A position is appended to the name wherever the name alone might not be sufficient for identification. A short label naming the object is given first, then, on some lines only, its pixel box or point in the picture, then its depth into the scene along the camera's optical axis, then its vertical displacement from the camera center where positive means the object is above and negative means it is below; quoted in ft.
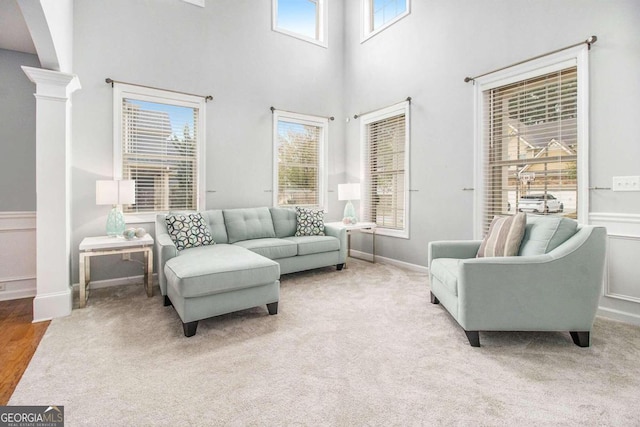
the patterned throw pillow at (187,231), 11.27 -0.79
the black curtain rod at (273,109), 15.74 +5.01
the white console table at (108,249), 9.81 -1.34
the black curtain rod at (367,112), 14.40 +5.14
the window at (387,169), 15.12 +2.06
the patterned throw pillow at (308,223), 14.38 -0.63
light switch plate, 8.29 +0.70
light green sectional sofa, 7.84 -1.57
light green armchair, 6.88 -1.77
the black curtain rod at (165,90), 11.88 +4.90
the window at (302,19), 16.29 +10.28
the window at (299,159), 16.28 +2.67
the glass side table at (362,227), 14.99 -0.83
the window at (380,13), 15.07 +9.95
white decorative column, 8.75 +0.44
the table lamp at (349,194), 16.11 +0.78
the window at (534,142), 9.55 +2.26
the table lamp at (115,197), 10.64 +0.41
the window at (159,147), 12.41 +2.59
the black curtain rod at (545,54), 8.92 +4.87
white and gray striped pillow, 8.02 -0.74
